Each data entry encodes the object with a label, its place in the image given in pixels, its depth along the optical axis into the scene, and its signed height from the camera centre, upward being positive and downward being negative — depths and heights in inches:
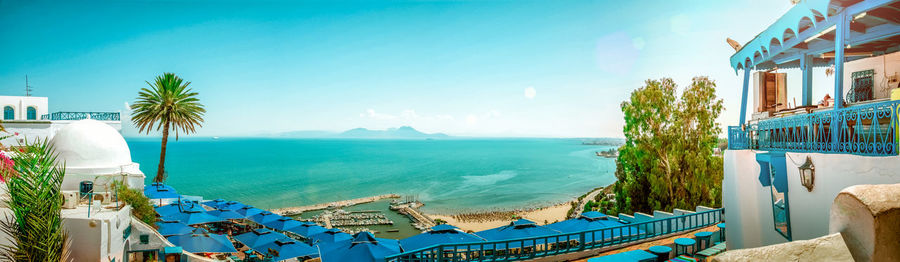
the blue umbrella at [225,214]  1021.8 -199.2
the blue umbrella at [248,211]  1125.7 -209.9
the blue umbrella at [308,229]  895.1 -209.6
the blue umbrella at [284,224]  969.9 -213.0
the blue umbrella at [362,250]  513.3 -148.0
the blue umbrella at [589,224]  559.4 -123.2
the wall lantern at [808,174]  273.3 -26.4
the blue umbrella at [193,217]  885.8 -179.9
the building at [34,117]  1083.3 +50.5
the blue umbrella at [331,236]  792.3 -200.6
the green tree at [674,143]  877.8 -19.2
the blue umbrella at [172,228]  740.6 -170.4
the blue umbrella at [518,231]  545.0 -129.4
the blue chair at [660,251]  348.2 -98.3
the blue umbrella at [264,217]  1048.9 -213.1
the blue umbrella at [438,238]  522.0 -131.8
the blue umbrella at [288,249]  730.8 -208.8
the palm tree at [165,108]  1365.7 +89.0
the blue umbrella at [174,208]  924.6 -169.9
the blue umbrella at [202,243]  724.8 -191.4
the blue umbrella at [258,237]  823.7 -208.2
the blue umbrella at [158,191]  1066.8 -151.2
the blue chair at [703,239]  437.7 -112.7
